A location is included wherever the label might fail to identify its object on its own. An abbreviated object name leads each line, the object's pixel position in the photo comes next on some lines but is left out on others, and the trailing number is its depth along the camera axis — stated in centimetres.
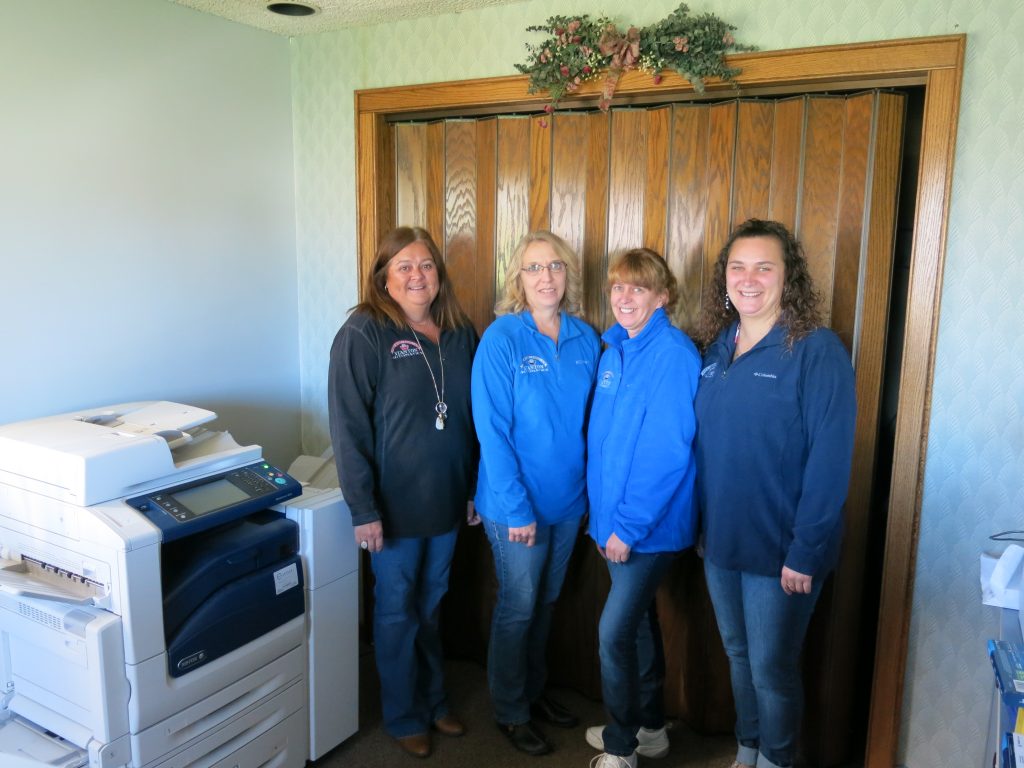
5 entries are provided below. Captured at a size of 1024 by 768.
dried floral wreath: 202
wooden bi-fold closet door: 207
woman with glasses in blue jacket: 200
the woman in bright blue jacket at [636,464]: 186
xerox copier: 166
